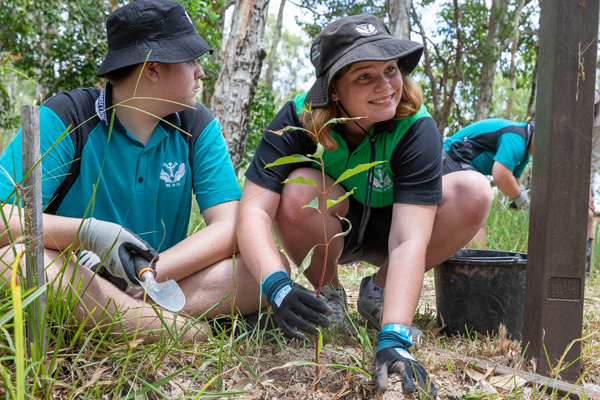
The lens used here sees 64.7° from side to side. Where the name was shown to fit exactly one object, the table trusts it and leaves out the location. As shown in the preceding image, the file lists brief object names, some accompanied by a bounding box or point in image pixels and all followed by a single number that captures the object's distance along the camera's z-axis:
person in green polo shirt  1.62
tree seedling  1.15
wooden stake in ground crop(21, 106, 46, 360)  1.07
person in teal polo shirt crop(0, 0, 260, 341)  1.70
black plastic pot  2.04
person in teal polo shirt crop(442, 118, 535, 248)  3.84
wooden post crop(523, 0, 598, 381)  1.50
